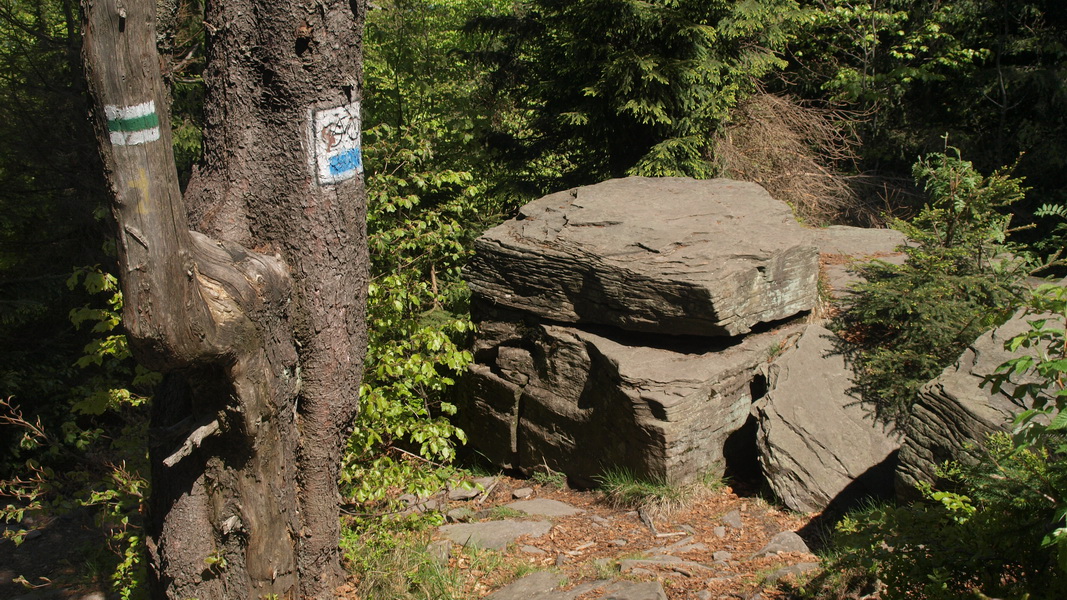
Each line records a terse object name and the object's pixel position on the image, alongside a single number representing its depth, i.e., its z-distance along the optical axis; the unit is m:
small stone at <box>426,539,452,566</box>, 4.50
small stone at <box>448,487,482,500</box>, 6.05
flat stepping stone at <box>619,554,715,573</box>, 4.44
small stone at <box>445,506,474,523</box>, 5.62
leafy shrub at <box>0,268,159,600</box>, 4.11
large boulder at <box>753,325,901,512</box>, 5.29
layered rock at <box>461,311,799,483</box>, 5.50
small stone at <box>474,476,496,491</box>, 6.24
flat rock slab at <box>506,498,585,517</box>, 5.57
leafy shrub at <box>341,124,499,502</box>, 4.72
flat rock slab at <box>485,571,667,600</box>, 3.90
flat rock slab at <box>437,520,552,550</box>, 4.97
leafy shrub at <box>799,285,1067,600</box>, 2.77
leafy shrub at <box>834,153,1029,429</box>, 5.54
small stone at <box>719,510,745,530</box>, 5.20
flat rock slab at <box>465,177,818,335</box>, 5.62
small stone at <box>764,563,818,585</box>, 4.21
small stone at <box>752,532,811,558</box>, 4.74
